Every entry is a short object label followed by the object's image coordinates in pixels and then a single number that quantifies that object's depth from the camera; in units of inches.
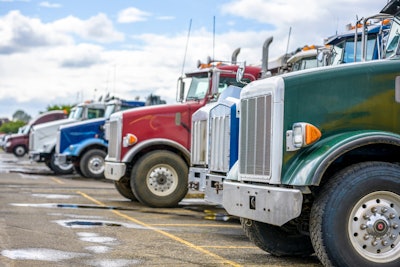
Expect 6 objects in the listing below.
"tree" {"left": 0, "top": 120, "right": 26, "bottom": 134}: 6683.1
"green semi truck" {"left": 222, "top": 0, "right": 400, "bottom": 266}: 270.2
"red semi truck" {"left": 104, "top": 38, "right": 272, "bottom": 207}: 586.9
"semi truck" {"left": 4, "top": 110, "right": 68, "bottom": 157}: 1795.0
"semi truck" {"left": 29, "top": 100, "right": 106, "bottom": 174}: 1027.3
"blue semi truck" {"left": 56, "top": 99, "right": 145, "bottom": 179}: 959.0
